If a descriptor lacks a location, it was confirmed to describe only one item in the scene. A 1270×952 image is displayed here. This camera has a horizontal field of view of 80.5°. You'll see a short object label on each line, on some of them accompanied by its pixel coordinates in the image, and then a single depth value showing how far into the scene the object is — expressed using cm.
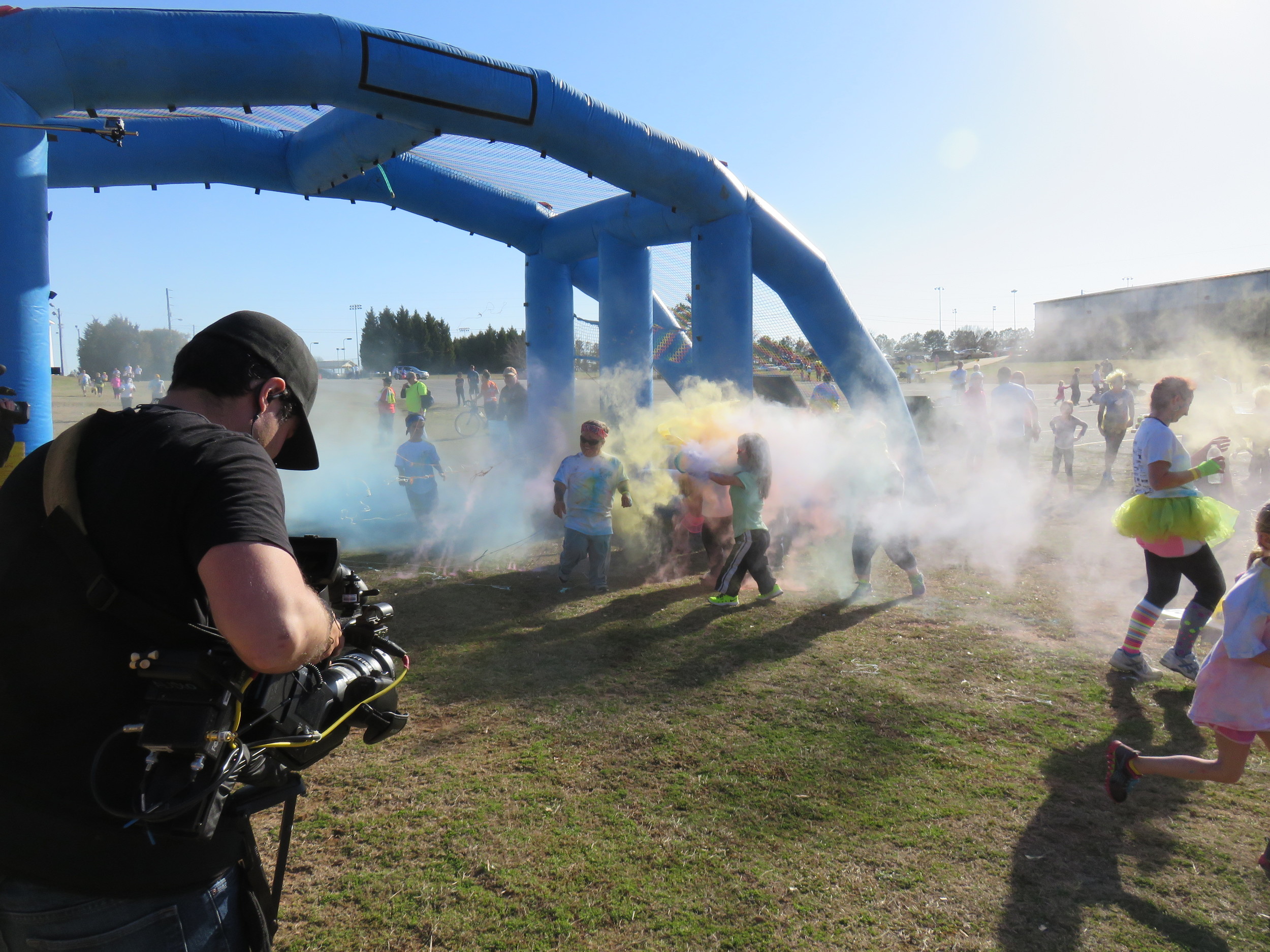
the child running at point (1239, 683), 310
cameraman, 125
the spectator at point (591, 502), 728
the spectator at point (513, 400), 1390
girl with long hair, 668
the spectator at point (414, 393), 1440
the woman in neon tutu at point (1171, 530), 476
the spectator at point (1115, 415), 1155
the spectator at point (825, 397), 968
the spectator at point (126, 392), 2425
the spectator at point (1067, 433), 1206
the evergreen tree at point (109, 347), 6241
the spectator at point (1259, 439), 852
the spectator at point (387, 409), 1648
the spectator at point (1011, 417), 1138
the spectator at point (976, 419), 1213
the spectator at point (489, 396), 1698
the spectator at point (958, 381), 1641
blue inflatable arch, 539
